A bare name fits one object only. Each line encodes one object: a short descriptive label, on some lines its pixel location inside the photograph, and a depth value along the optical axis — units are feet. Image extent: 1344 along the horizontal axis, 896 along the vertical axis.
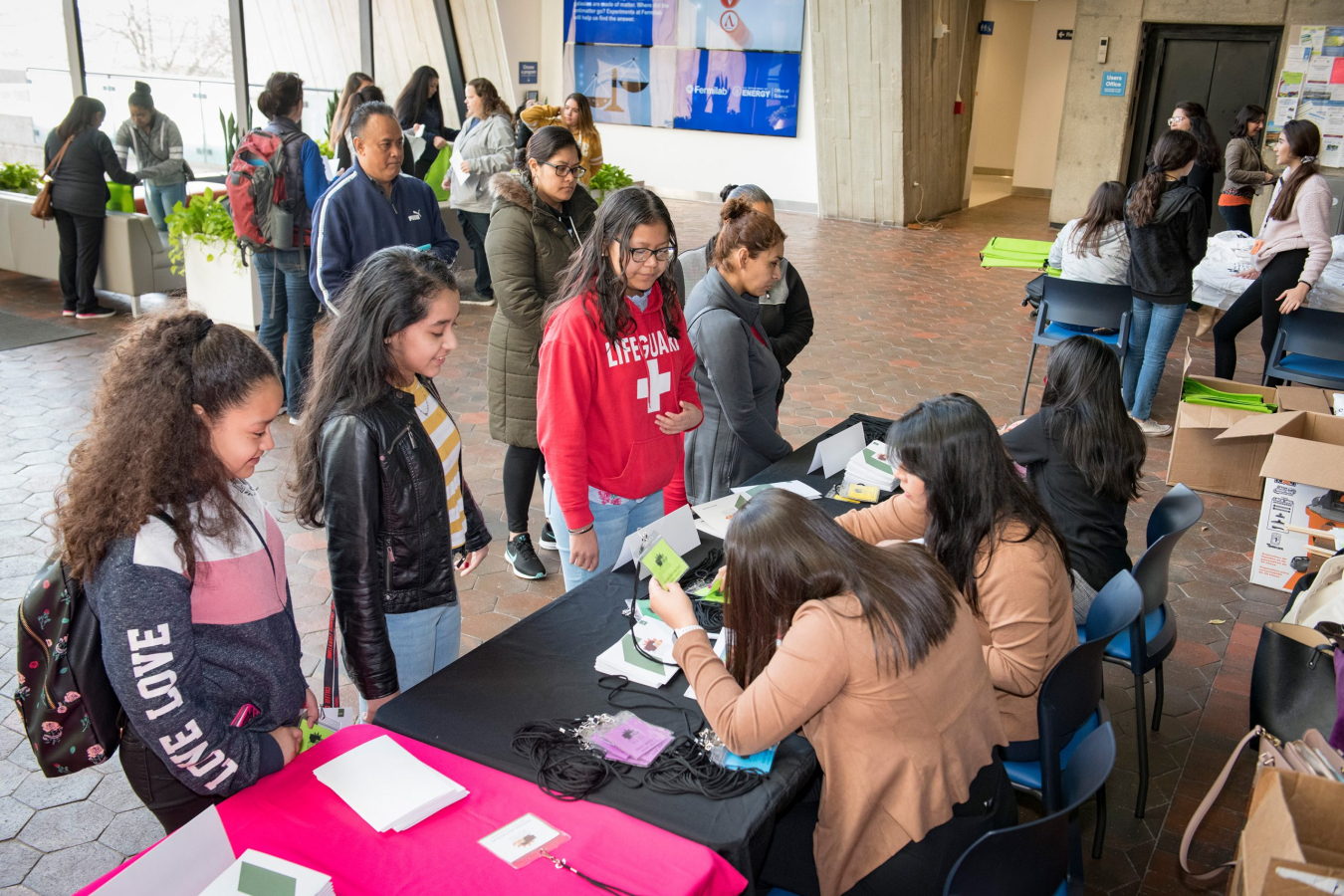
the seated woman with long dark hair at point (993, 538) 7.32
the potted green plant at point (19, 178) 26.17
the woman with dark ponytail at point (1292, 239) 18.19
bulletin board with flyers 32.17
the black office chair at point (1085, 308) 18.92
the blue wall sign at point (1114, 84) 38.63
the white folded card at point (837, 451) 11.12
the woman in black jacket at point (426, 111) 25.22
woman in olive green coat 11.46
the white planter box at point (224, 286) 21.98
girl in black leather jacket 6.70
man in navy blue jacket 13.38
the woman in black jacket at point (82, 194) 22.76
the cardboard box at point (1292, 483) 12.78
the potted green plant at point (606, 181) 25.88
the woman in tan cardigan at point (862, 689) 5.76
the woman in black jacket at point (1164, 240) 18.38
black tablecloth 5.74
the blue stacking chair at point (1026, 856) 5.50
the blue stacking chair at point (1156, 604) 9.05
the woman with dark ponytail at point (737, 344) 10.23
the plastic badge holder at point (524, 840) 5.35
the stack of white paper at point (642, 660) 7.06
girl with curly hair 5.21
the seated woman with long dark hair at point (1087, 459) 9.53
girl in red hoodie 8.57
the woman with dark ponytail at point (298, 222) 16.33
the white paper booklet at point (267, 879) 4.84
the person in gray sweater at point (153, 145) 26.61
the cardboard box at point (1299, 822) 5.67
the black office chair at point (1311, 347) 17.61
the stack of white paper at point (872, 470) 10.75
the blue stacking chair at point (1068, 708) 7.06
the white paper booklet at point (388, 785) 5.55
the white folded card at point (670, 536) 8.43
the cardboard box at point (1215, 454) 16.31
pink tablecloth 5.19
